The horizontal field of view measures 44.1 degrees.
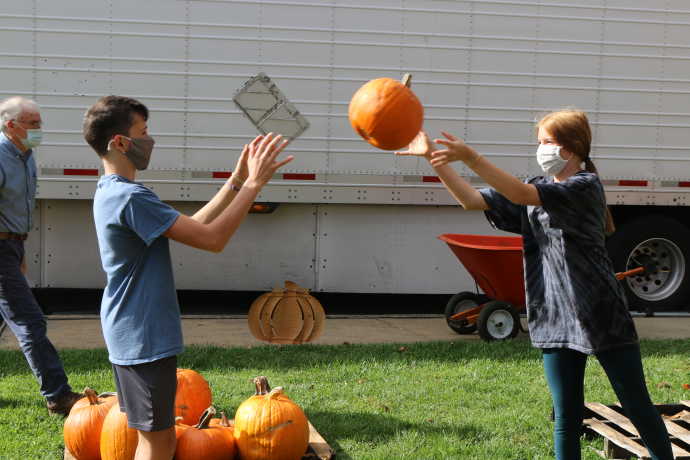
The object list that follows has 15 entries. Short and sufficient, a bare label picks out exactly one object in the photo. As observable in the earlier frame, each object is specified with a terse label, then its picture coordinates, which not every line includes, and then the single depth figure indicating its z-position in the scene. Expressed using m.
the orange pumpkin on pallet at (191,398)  4.66
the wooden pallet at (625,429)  4.51
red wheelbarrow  7.39
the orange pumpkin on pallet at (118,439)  4.03
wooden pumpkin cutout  7.46
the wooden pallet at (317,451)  4.47
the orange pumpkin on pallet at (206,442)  4.15
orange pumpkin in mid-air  3.65
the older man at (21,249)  5.23
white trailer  8.10
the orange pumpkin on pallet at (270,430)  4.29
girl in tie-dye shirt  3.60
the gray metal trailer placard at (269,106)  7.84
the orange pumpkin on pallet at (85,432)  4.33
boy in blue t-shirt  3.12
